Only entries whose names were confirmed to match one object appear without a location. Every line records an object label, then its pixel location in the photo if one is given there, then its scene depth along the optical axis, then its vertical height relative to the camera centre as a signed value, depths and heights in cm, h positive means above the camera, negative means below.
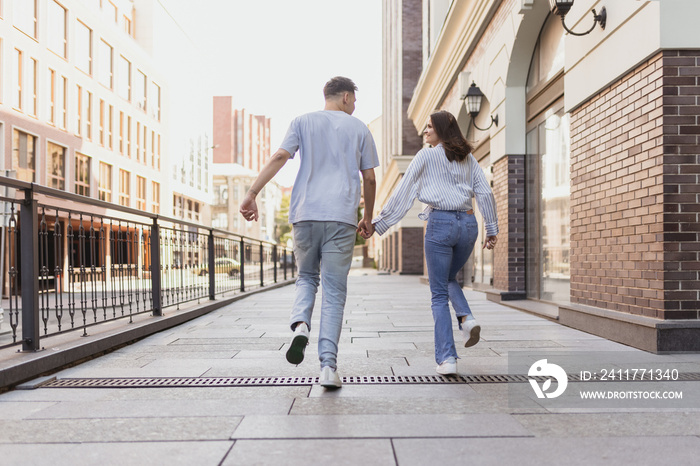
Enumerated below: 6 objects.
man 379 +23
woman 409 +19
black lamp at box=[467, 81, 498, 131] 1174 +263
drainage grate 392 -88
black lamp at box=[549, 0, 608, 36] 625 +231
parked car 998 -43
